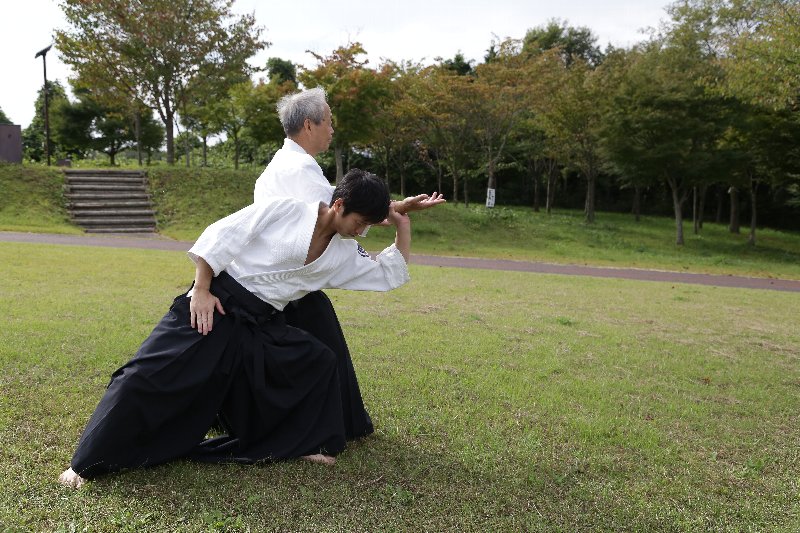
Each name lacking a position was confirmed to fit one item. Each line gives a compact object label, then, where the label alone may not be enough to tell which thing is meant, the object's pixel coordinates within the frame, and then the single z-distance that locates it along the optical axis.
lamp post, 23.42
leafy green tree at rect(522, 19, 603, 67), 43.72
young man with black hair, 3.13
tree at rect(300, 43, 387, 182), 21.00
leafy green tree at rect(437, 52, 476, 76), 38.62
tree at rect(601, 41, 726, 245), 22.05
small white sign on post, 25.28
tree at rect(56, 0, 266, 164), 21.59
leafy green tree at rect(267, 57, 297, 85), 41.28
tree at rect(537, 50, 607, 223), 25.36
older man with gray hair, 3.48
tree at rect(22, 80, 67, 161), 38.06
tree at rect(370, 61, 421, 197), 23.44
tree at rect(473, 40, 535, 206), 24.78
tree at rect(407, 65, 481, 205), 25.12
